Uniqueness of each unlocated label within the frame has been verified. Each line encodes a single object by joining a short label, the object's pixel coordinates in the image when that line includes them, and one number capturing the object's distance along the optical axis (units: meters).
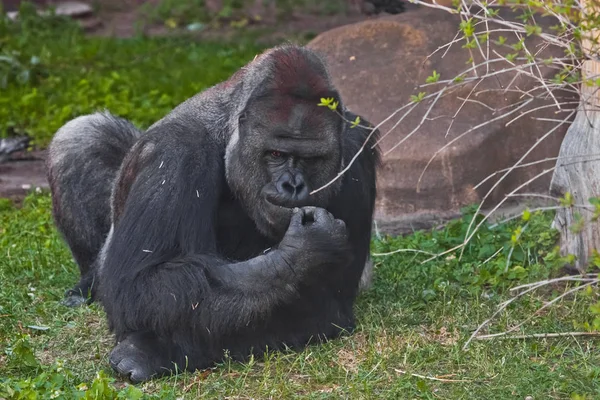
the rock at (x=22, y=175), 15.15
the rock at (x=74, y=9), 24.27
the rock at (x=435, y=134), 13.03
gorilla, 8.44
